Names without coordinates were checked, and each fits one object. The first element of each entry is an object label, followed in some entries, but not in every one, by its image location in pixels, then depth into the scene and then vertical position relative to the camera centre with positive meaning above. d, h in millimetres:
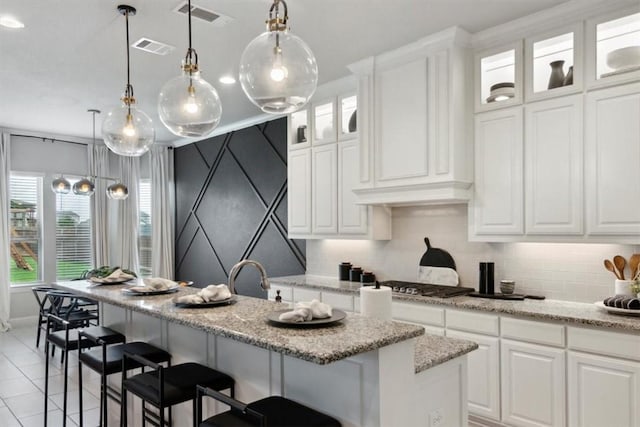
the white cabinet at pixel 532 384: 2812 -1170
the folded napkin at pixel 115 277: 3344 -531
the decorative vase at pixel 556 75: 3148 +930
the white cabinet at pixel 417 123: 3469 +698
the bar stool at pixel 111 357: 2558 -885
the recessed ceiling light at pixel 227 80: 4439 +1292
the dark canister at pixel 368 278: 4401 -707
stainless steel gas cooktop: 3548 -696
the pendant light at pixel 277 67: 1808 +576
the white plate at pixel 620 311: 2660 -642
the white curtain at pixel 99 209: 7266 -11
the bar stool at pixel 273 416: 1633 -789
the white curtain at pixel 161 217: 7520 -152
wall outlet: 1889 -910
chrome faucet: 2680 -428
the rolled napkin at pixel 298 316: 1791 -439
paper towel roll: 2039 -442
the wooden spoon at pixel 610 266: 2992 -414
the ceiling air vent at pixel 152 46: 3549 +1322
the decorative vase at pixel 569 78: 3088 +884
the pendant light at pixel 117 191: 5945 +230
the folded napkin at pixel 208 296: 2320 -470
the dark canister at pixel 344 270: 4742 -676
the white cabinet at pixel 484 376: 3100 -1210
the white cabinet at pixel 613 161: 2781 +284
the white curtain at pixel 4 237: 6383 -406
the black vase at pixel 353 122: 4453 +846
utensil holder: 2850 -531
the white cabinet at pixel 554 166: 3012 +275
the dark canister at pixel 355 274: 4609 -696
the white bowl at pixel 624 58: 2812 +947
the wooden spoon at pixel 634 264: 2891 -384
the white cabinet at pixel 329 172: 4406 +366
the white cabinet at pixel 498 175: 3297 +237
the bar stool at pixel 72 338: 2961 -902
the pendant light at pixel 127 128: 2828 +511
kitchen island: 1582 -661
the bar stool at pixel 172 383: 2010 -833
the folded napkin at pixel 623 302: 2676 -593
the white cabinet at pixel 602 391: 2531 -1096
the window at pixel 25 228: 6770 -294
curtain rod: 6792 +1098
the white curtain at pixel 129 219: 7391 -183
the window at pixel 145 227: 7664 -328
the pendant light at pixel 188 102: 2381 +571
